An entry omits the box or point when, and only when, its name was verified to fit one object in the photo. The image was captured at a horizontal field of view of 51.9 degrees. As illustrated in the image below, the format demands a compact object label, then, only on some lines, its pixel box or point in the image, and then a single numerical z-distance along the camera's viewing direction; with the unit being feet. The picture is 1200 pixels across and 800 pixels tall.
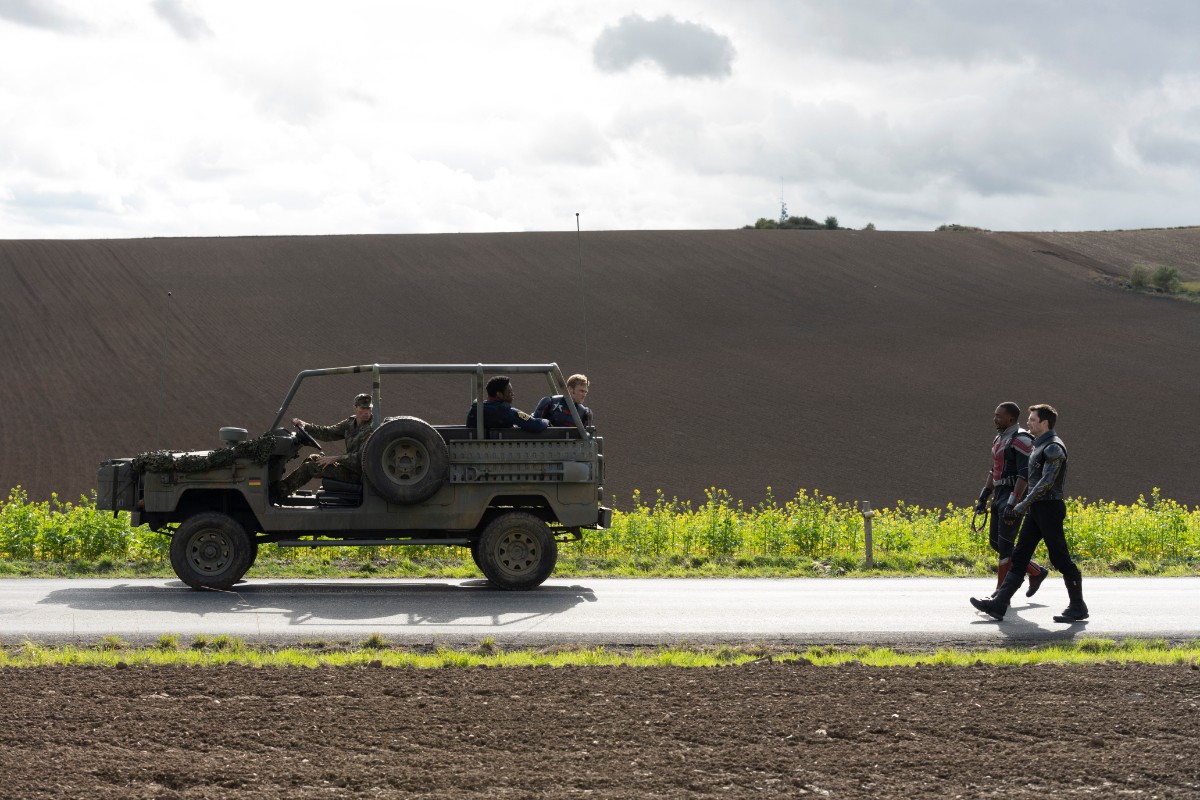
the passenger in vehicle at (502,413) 40.29
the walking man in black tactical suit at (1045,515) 33.12
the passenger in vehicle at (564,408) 41.24
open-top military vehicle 39.40
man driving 39.52
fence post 51.60
